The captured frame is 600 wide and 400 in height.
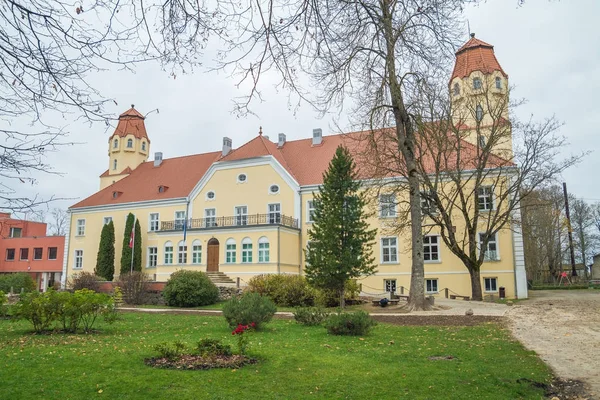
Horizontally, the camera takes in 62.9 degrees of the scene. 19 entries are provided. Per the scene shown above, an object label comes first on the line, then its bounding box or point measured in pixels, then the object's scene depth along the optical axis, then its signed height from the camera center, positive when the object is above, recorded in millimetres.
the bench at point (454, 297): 28209 -1073
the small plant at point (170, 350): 8266 -1224
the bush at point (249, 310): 13070 -876
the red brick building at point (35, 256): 52719 +2284
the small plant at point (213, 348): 8391 -1199
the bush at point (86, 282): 29641 -277
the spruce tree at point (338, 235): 22219 +1970
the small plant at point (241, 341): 8617 -1108
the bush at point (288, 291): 24625 -661
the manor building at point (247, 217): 30922 +4813
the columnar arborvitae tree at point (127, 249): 40125 +2326
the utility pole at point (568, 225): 43691 +4613
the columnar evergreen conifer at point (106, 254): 40750 +1937
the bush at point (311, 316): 14422 -1122
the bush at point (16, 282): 33750 -328
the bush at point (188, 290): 25172 -633
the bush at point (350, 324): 11961 -1125
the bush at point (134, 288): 28156 -600
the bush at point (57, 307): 11844 -707
